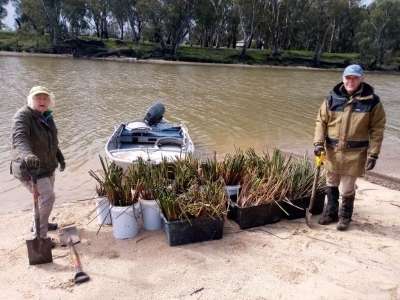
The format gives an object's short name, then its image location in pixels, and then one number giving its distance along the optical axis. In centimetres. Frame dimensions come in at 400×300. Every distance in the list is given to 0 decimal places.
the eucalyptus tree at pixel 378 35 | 4578
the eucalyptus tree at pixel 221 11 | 4916
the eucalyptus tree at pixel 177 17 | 4462
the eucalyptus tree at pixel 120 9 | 4825
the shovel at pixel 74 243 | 355
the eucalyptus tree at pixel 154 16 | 4378
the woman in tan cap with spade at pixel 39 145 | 367
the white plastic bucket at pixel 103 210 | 457
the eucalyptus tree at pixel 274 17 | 5103
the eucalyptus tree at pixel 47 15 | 4600
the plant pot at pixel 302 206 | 481
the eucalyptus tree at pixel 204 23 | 4638
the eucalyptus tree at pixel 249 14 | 4719
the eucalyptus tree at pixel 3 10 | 5478
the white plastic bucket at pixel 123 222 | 425
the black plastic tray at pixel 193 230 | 409
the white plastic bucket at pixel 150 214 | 440
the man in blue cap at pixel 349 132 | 416
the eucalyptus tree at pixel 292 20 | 5112
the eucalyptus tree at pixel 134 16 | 4809
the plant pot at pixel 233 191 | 489
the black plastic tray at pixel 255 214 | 451
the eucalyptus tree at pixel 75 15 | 4762
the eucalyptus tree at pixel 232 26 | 5062
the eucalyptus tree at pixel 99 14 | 4989
